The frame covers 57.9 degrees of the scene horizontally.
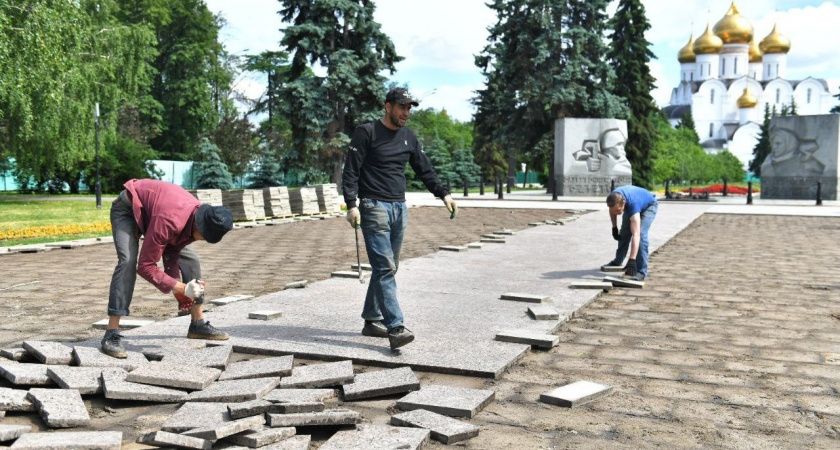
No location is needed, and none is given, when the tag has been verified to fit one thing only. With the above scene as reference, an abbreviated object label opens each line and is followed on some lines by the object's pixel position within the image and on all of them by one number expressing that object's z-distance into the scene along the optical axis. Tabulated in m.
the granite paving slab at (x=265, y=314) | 6.70
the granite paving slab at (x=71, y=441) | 3.45
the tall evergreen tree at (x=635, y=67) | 49.19
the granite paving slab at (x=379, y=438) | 3.59
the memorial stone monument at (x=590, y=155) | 36.56
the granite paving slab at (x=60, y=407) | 3.92
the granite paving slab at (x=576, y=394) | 4.34
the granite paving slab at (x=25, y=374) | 4.51
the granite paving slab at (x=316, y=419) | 3.82
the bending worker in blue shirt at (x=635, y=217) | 9.14
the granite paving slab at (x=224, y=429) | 3.60
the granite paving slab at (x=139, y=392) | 4.35
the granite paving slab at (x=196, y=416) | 3.78
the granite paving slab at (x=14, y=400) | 4.11
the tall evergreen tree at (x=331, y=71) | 37.94
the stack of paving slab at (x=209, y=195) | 18.69
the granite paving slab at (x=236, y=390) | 4.21
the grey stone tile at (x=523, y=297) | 7.59
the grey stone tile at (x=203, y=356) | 5.00
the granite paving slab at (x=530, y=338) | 5.74
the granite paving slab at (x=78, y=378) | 4.44
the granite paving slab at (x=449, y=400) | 4.14
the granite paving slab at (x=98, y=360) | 4.94
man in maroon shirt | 4.93
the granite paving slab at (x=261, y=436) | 3.60
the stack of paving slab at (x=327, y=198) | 23.25
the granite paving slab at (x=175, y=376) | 4.49
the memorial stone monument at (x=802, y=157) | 34.16
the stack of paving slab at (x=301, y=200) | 22.20
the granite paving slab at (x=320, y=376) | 4.55
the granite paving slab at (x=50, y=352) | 4.96
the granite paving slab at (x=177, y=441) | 3.55
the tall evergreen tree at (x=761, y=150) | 90.00
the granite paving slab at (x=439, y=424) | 3.78
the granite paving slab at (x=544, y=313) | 6.77
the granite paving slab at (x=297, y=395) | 4.12
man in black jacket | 5.62
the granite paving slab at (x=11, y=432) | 3.61
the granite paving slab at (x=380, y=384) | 4.46
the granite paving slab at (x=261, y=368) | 4.73
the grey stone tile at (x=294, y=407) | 3.96
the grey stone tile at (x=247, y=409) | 3.90
